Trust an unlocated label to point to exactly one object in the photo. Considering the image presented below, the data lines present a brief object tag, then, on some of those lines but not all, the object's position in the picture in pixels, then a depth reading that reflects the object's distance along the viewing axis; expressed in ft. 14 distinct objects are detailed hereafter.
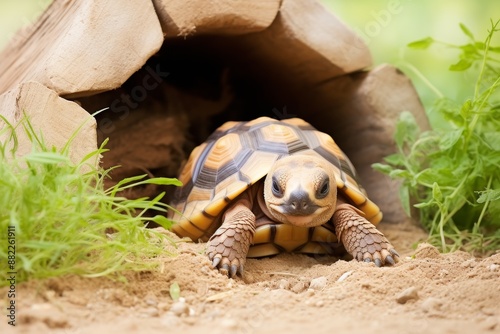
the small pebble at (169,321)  6.26
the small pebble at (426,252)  9.72
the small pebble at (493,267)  8.18
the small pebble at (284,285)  8.55
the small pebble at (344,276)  8.41
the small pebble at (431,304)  6.79
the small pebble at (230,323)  6.08
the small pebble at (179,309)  6.88
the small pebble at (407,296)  7.23
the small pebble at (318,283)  8.37
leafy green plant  10.96
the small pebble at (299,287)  8.40
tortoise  9.41
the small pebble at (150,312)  6.70
